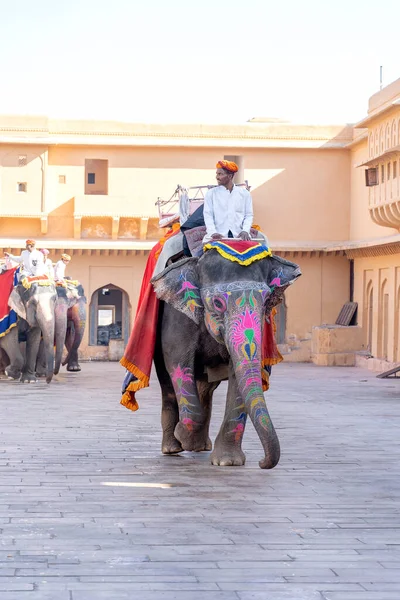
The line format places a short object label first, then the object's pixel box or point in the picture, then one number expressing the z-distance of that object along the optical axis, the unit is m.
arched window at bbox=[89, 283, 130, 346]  29.31
